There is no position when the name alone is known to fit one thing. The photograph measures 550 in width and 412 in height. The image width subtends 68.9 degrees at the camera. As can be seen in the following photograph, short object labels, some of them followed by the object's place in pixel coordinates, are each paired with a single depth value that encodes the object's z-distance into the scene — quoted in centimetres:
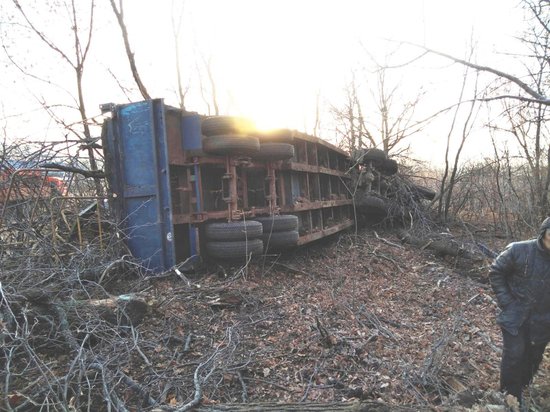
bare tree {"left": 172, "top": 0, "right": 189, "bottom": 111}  1879
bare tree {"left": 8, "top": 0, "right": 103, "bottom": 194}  1127
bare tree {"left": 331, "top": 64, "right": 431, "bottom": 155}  1377
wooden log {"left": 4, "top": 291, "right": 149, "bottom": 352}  317
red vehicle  491
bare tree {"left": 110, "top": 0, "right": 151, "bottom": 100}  1180
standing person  325
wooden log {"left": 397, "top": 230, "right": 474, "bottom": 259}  780
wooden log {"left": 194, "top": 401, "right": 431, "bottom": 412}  250
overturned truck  493
